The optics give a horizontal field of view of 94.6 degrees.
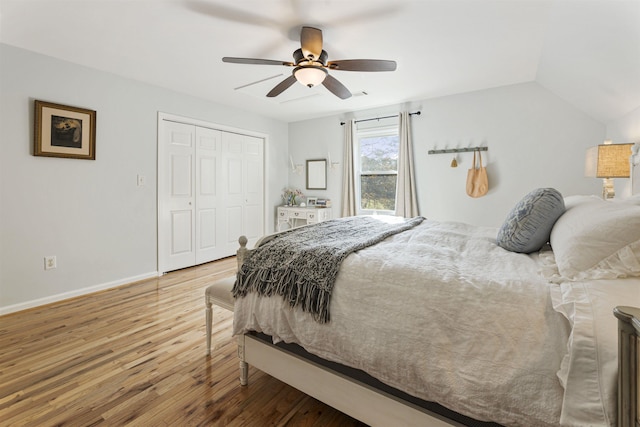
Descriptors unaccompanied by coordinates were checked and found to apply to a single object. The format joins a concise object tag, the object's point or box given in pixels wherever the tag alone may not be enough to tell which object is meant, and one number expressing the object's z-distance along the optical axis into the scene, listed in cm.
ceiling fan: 224
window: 468
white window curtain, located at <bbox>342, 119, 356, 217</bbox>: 488
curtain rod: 428
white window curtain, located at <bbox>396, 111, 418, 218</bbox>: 434
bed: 86
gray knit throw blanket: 136
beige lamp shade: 227
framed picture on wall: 282
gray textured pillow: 151
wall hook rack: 387
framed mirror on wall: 528
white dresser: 504
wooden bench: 190
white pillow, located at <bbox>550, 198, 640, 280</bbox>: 96
